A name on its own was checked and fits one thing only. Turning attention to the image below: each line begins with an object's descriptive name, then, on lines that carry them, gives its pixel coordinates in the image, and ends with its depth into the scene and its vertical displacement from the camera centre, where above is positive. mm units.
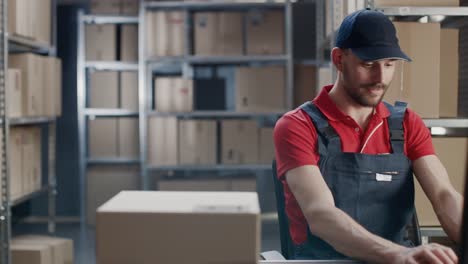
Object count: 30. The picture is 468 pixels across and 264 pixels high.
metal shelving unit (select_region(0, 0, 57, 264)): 3682 -269
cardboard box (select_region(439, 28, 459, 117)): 2736 +135
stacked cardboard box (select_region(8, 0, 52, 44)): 3959 +559
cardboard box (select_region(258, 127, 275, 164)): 5379 -358
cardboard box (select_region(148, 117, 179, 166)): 5371 -297
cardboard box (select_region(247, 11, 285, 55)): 5363 +572
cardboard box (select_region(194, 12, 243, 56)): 5371 +583
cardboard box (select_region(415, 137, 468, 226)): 2631 -239
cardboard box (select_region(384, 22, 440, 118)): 2627 +130
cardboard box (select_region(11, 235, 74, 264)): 3866 -826
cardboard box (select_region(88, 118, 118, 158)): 5680 -279
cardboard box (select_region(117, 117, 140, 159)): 5699 -288
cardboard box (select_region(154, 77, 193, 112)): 5348 +86
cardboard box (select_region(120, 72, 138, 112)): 5637 +119
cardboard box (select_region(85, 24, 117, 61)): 5653 +540
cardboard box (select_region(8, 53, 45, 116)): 4164 +177
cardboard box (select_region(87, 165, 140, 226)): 5648 -671
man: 1982 -154
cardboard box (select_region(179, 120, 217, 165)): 5371 -307
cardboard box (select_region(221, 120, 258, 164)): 5359 -307
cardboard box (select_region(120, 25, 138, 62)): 5672 +533
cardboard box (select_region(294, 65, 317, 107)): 5656 +180
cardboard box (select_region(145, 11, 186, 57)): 5371 +585
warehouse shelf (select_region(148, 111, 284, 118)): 5387 -77
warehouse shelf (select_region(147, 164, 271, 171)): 5383 -513
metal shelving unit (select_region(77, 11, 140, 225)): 5668 +226
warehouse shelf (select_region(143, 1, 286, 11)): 5344 +817
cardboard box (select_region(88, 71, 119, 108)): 5637 +136
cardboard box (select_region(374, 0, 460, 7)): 2625 +408
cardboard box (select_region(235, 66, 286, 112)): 5344 +124
